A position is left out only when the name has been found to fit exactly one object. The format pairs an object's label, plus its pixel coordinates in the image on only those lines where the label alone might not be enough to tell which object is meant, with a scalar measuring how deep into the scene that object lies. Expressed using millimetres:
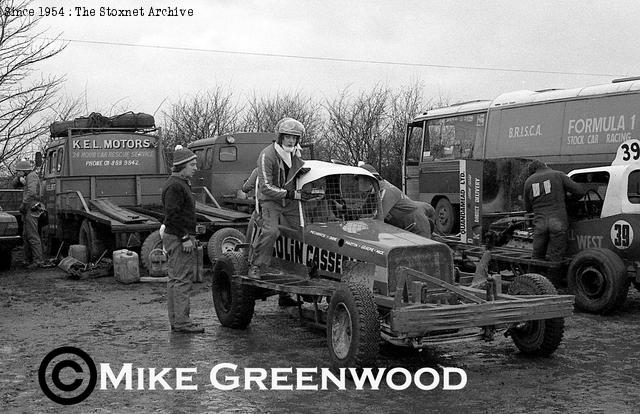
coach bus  16269
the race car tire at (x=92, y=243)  15281
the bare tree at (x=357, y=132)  35594
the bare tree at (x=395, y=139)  31250
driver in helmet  8602
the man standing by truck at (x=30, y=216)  15680
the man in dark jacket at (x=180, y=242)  8953
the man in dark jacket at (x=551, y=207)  10727
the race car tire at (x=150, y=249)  13827
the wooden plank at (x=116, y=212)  14491
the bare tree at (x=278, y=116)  42031
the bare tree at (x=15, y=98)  18688
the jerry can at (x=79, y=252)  15062
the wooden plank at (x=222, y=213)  14914
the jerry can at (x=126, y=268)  13320
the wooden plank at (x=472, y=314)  6586
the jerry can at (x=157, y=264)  13750
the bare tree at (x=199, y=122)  39250
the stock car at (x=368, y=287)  6801
